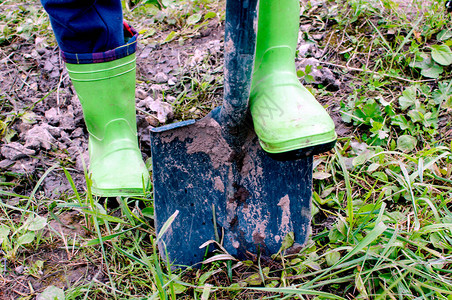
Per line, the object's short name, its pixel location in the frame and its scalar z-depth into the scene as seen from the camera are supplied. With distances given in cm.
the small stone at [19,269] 119
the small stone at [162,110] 174
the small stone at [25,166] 154
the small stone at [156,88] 191
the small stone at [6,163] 156
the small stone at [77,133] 173
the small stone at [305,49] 200
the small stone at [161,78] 200
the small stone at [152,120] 176
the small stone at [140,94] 191
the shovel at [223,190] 114
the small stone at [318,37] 211
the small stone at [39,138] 162
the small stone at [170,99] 186
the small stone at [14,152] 159
